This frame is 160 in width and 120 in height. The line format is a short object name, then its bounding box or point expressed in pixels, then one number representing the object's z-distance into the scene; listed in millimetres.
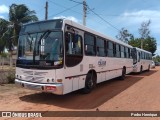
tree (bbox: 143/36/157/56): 39130
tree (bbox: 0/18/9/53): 22117
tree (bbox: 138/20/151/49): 34674
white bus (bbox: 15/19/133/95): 4572
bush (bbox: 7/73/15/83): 7434
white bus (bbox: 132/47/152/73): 13015
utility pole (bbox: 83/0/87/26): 13300
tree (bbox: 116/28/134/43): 38844
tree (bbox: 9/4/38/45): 21950
